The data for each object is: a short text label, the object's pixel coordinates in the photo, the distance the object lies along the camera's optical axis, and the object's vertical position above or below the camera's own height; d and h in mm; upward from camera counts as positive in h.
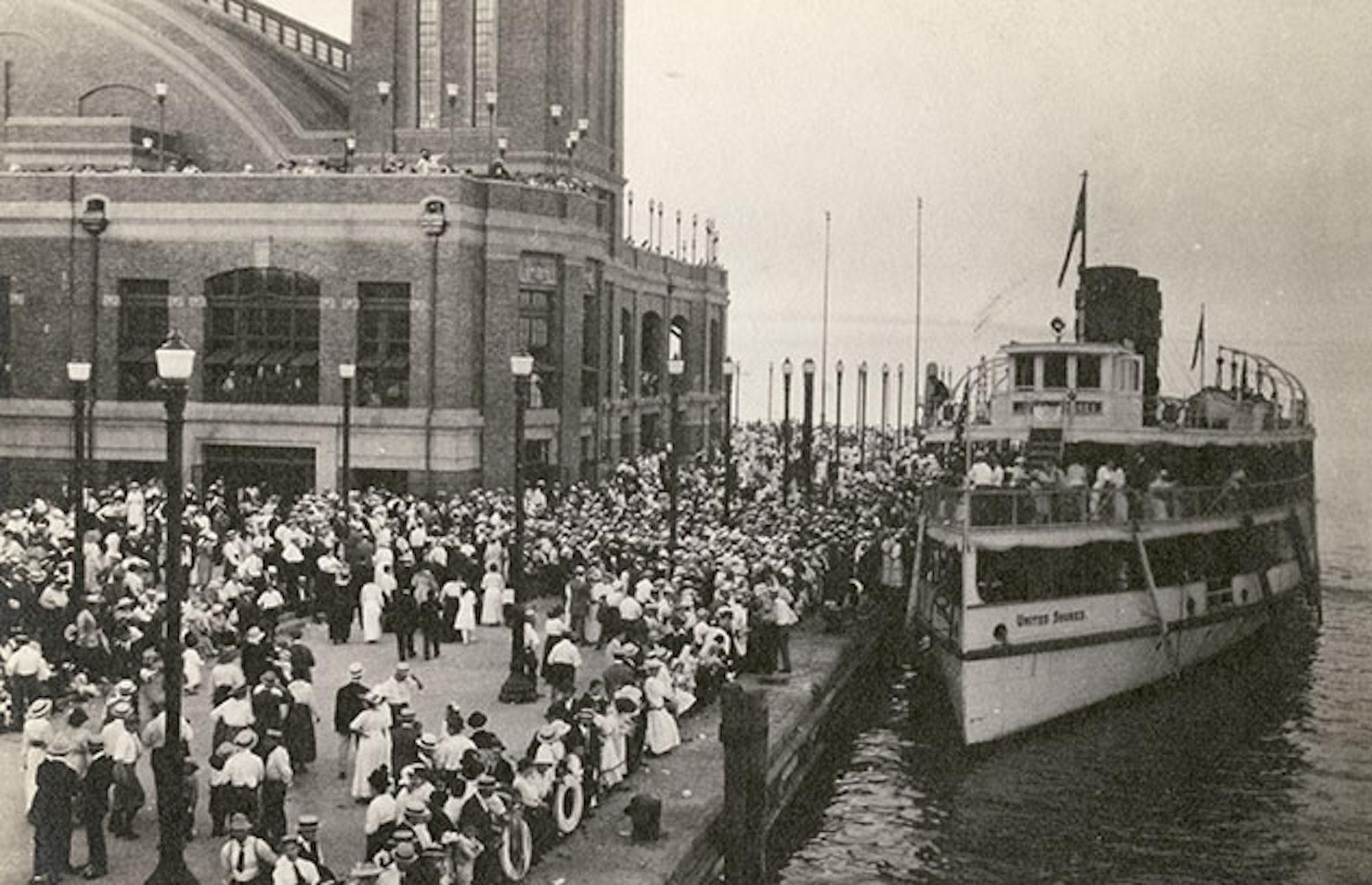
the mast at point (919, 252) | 50312 +6435
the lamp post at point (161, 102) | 47125 +10825
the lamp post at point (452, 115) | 52500 +11973
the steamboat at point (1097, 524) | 27297 -1674
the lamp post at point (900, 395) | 89056 +2842
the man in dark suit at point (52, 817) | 14680 -3864
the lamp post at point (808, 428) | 46188 +363
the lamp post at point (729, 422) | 40156 +539
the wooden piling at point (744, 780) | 17062 -4030
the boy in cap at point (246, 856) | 13133 -3772
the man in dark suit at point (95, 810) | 15086 -3866
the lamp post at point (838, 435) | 58369 +215
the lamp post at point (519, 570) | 23016 -2229
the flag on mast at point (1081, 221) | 37125 +5579
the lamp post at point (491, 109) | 51719 +11792
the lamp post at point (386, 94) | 54156 +12629
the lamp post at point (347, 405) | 33844 +702
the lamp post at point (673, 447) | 29703 -195
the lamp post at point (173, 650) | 13945 -2130
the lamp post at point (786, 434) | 53072 +222
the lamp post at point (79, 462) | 23719 -539
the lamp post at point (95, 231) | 44906 +6093
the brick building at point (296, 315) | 44750 +3660
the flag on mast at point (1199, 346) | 52731 +3542
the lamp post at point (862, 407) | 74862 +1868
